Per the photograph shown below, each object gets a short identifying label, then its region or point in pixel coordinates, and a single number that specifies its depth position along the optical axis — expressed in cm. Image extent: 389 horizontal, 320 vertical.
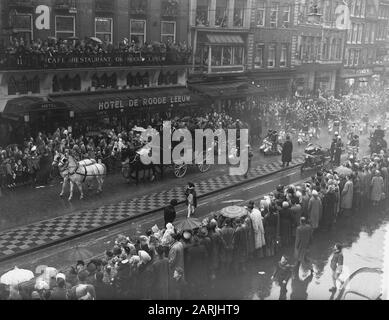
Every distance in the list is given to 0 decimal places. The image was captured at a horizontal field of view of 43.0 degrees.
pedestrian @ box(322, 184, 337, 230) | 1504
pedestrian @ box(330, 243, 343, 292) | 1146
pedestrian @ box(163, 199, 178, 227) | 1423
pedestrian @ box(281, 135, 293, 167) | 2289
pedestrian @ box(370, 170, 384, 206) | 1742
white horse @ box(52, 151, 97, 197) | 1739
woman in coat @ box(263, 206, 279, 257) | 1295
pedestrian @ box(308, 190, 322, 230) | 1412
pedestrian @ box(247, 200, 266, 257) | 1260
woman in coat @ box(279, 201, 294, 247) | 1329
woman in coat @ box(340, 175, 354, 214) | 1603
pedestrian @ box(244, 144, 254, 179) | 2163
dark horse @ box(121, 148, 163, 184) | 1914
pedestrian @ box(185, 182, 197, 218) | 1590
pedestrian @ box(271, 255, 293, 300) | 1073
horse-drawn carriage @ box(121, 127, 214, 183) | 1912
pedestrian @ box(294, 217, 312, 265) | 1217
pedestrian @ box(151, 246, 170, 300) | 1014
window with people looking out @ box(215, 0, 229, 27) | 3334
